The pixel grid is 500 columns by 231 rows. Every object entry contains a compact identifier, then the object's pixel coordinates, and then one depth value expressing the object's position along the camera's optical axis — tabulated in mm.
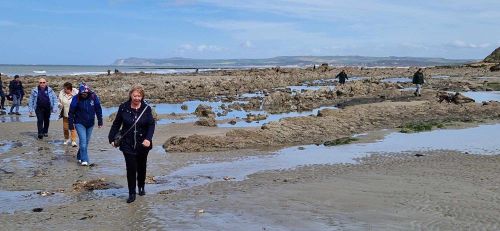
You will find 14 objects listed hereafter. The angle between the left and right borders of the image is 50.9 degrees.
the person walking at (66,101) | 13625
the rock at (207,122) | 18250
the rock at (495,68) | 65856
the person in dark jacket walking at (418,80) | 29328
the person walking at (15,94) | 22516
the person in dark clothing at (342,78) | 39931
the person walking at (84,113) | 11141
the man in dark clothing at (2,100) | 24488
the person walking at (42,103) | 14680
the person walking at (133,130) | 7922
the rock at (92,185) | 8945
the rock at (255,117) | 19953
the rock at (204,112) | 21044
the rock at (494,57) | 88350
